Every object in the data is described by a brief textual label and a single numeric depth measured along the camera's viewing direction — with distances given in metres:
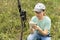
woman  3.40
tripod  2.62
